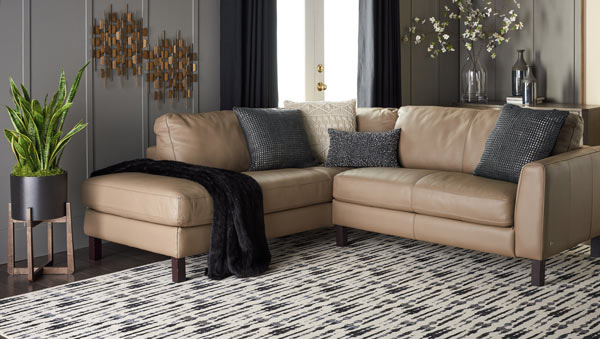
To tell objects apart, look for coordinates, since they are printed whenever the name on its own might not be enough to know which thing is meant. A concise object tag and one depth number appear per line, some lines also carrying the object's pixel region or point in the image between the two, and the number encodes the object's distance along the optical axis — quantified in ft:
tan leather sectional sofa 12.28
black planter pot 12.67
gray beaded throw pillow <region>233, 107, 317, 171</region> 15.46
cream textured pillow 16.62
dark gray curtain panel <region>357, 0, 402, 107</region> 20.47
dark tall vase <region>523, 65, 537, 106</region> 20.77
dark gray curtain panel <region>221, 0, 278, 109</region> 17.28
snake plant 12.66
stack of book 21.16
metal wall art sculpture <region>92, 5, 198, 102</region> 15.20
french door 19.12
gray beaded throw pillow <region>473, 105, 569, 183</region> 13.14
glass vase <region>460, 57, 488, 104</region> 22.40
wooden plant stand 12.66
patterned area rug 10.24
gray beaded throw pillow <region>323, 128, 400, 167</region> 15.71
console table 19.42
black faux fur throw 12.76
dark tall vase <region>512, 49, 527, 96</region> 21.53
